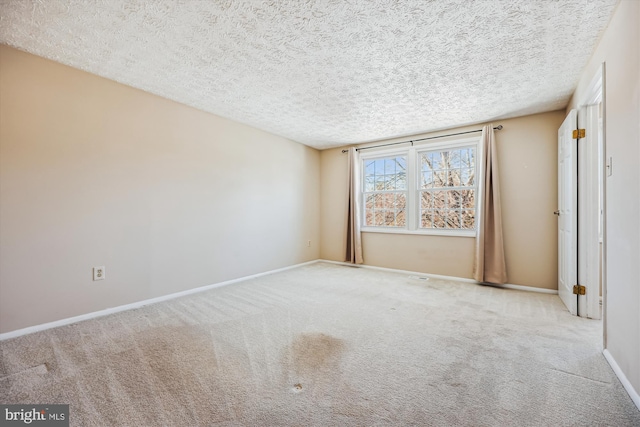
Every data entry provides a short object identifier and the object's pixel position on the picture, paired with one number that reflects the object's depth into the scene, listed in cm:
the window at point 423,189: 425
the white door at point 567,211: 275
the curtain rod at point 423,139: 385
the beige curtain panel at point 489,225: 375
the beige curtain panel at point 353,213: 507
